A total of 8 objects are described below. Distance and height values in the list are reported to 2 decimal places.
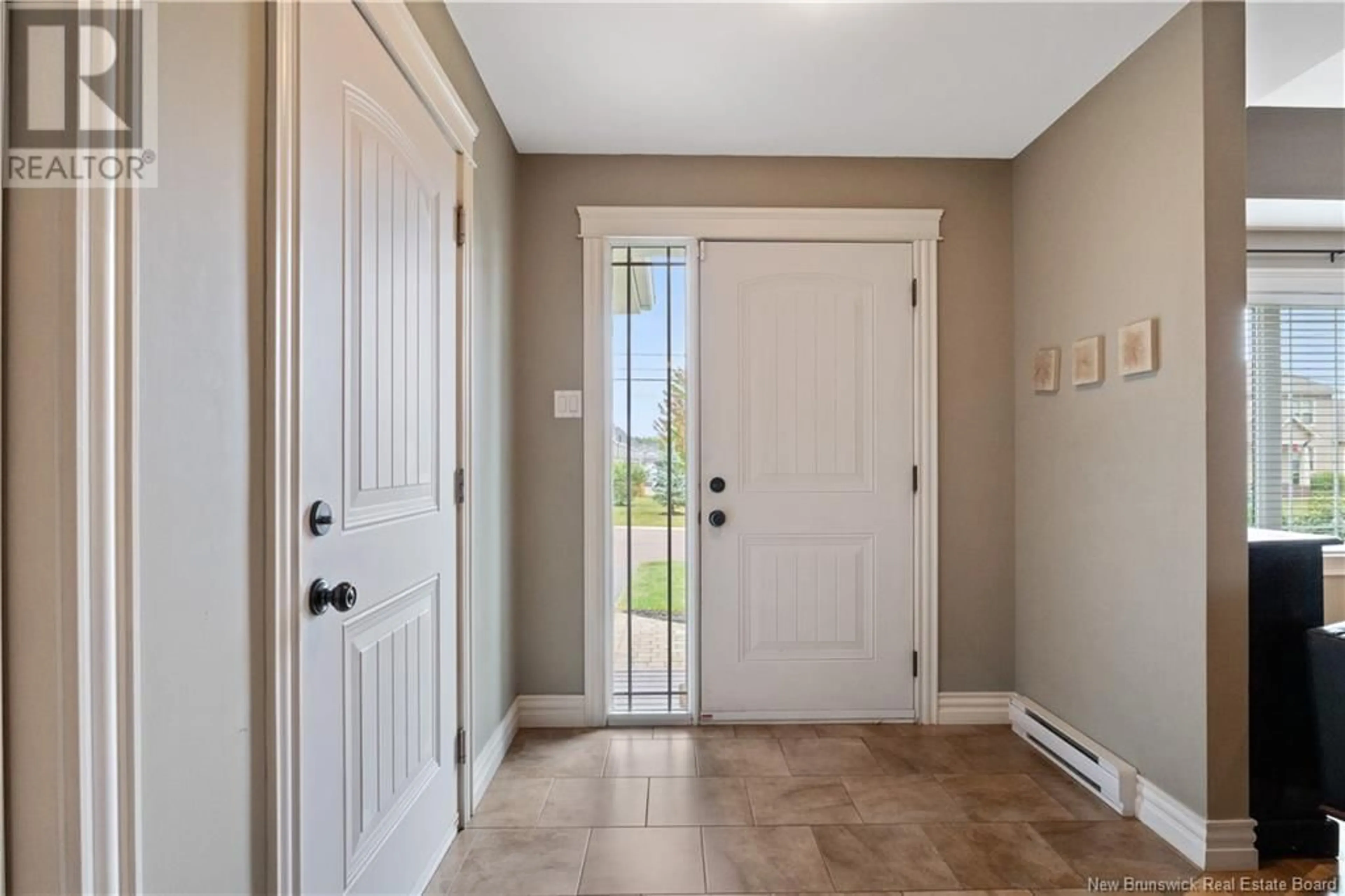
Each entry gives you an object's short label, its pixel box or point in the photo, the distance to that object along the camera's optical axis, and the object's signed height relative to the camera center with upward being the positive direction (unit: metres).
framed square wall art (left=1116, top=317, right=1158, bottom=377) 2.04 +0.30
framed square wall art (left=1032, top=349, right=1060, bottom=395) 2.59 +0.29
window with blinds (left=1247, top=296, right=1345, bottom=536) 3.32 +0.14
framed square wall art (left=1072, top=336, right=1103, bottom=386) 2.32 +0.29
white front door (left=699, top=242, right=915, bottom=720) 2.89 -0.17
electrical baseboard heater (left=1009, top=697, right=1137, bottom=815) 2.14 -1.09
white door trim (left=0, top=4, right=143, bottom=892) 0.74 -0.12
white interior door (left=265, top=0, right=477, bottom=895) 1.11 -0.02
